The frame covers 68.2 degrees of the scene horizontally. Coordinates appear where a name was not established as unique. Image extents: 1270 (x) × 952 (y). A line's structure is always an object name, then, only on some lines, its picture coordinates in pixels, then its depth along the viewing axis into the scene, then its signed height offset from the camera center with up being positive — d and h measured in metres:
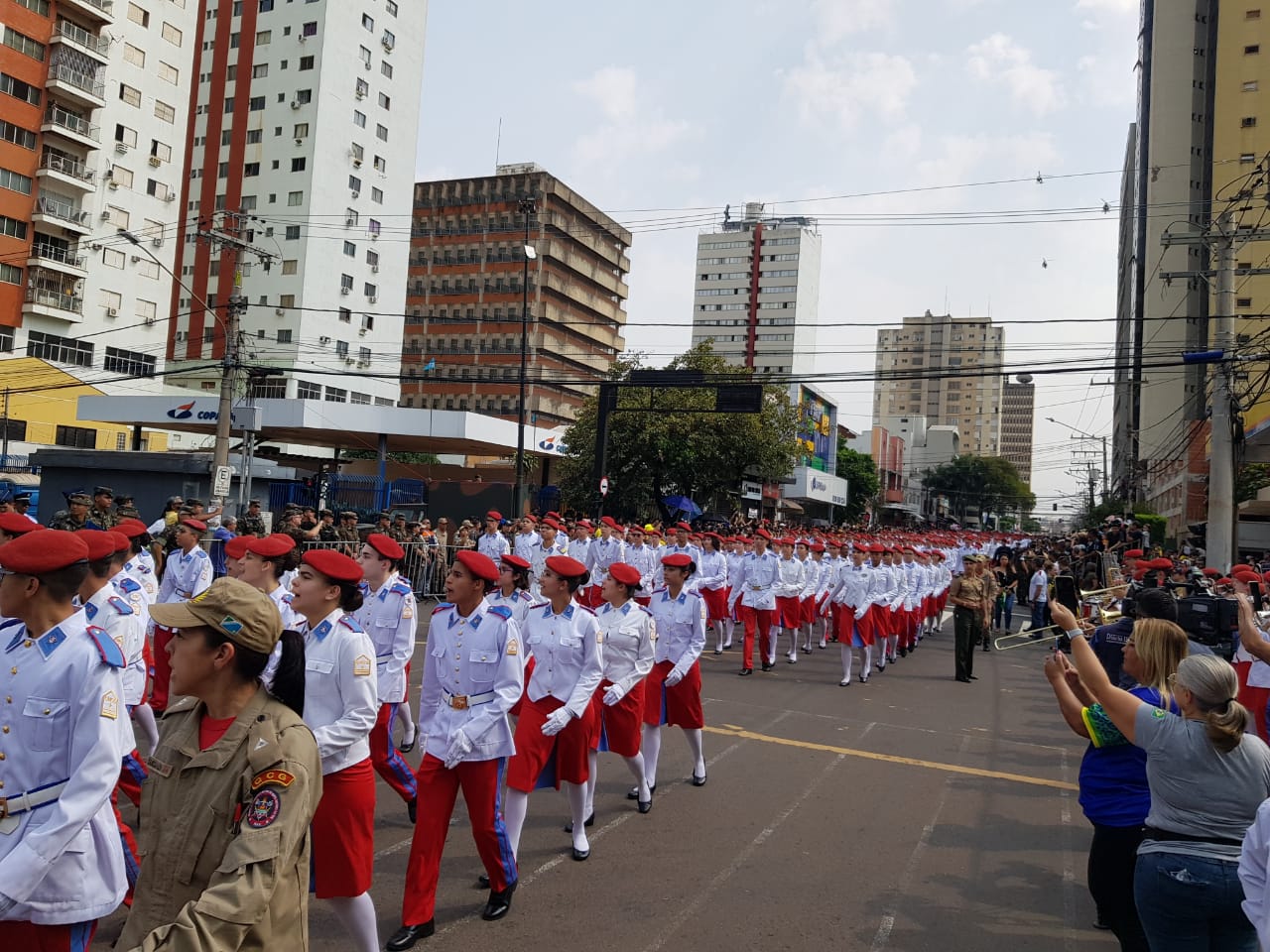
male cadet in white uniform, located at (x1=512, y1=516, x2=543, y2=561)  17.19 -0.36
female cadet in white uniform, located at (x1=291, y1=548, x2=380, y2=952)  3.95 -0.95
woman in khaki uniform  2.27 -0.77
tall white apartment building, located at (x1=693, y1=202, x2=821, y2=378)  114.94 +31.29
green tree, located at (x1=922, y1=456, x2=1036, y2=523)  109.00 +7.51
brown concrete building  75.50 +19.21
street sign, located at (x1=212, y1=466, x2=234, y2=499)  19.08 +0.41
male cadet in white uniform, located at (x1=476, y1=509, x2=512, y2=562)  16.56 -0.42
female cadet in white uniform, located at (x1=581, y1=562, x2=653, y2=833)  6.65 -0.97
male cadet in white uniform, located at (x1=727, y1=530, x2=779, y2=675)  13.87 -1.02
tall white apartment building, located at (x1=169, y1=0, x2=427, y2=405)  56.25 +20.35
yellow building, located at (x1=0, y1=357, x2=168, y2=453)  39.34 +3.53
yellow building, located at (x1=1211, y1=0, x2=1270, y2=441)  58.03 +29.96
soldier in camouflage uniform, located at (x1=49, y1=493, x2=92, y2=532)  10.11 -0.27
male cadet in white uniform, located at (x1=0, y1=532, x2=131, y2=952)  2.78 -0.81
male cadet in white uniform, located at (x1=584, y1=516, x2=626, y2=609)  17.53 -0.50
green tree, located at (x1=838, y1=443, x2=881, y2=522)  80.88 +5.45
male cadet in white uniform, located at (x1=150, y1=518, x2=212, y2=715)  8.69 -0.64
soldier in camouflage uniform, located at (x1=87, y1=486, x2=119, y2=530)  12.36 -0.24
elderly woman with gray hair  3.22 -0.87
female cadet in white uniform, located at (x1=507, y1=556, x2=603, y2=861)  5.75 -0.96
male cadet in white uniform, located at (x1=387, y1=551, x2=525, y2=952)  4.63 -1.10
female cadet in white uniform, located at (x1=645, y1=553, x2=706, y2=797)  7.60 -1.24
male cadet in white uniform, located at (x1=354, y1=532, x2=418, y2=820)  6.09 -0.85
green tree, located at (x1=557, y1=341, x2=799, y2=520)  33.62 +3.06
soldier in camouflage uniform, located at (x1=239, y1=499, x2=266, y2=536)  11.19 -0.27
